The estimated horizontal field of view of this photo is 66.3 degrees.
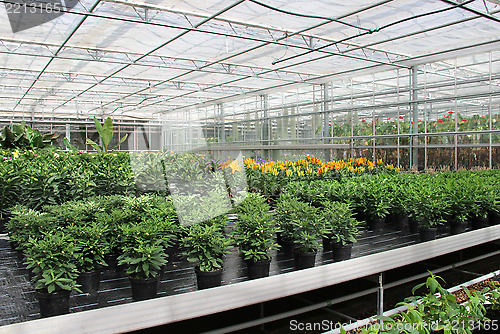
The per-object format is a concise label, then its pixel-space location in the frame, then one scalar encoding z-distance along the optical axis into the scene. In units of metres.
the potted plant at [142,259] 2.08
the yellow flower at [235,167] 3.79
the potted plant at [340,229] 2.71
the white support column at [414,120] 10.33
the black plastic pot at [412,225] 3.53
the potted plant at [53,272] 1.89
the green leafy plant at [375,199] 3.46
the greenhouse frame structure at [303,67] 6.89
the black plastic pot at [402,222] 3.70
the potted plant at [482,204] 3.54
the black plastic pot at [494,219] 3.76
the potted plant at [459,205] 3.42
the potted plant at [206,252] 2.19
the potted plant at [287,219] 2.70
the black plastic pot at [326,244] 2.98
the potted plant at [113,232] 2.33
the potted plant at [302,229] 2.52
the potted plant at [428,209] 3.18
